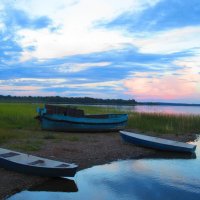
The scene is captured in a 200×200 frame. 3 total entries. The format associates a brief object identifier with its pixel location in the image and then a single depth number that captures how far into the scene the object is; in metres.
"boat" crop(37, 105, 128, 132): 17.33
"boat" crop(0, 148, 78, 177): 8.32
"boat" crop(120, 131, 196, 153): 13.65
